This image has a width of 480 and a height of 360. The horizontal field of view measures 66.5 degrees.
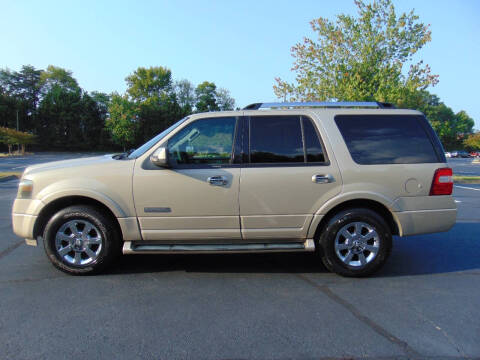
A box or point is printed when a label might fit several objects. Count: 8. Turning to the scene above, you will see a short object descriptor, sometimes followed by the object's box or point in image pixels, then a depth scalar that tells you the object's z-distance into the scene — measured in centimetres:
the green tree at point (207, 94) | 8519
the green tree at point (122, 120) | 5744
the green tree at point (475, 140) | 4781
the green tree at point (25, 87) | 6153
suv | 408
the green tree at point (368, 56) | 1598
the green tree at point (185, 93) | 8831
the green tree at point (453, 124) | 8057
